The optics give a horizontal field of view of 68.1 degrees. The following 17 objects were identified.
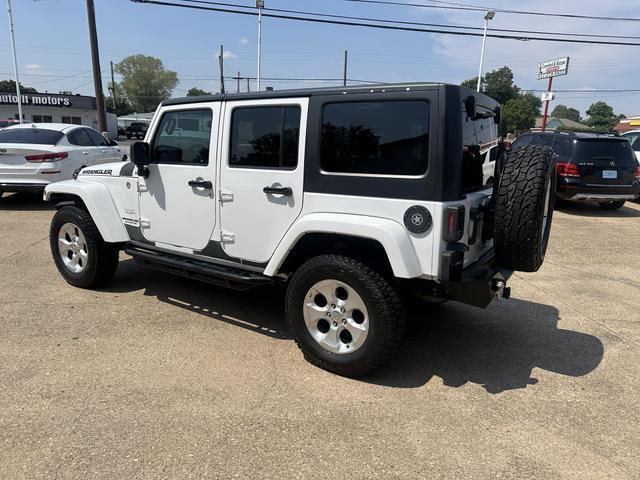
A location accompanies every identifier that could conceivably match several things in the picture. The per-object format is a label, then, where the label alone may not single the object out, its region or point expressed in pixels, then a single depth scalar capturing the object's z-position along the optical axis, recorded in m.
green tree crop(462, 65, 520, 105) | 87.48
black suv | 9.80
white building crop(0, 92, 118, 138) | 45.41
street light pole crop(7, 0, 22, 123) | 26.41
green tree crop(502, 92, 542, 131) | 76.44
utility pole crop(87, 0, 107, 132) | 17.44
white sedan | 8.58
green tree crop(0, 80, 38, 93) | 83.43
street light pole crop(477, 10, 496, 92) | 24.05
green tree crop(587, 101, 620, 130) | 96.26
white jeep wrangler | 2.96
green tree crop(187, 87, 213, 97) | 81.17
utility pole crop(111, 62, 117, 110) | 78.56
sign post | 21.57
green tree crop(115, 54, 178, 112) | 94.44
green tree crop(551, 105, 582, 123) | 156.00
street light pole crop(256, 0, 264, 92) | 24.30
